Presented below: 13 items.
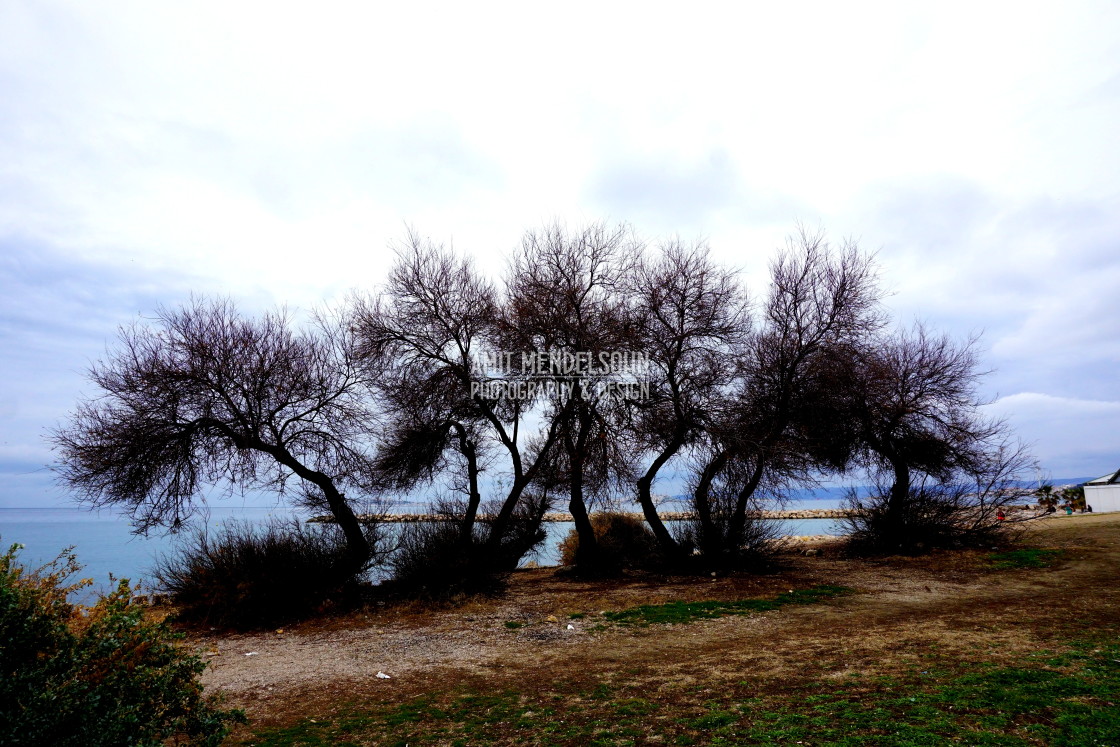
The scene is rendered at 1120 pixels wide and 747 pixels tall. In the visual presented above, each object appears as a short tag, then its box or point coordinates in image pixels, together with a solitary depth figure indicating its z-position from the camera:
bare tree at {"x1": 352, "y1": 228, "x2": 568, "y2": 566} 14.20
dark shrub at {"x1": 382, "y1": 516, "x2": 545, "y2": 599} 13.87
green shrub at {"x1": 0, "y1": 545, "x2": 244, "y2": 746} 3.16
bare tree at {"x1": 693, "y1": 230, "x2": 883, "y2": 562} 16.34
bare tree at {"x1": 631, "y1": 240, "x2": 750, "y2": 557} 15.05
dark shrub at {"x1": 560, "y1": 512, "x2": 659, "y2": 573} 17.06
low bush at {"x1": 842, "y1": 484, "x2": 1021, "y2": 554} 18.72
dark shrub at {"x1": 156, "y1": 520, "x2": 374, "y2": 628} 12.19
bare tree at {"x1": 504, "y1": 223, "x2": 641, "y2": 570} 14.03
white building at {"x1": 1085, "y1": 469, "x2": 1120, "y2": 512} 32.03
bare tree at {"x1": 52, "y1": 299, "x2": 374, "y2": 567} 11.96
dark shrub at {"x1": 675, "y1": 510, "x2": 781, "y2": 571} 16.08
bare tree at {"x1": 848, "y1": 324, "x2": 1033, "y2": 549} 18.88
